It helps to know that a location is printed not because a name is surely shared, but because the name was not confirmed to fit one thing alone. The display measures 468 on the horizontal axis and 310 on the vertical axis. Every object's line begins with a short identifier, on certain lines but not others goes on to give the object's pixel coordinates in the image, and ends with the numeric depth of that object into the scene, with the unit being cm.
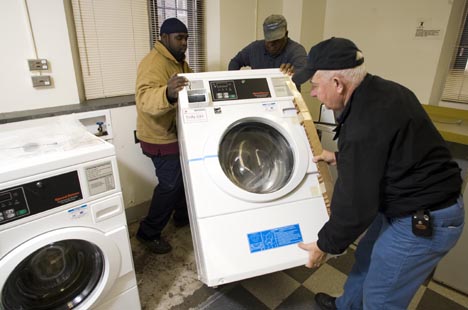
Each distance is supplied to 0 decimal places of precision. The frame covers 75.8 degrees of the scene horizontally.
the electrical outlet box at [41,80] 172
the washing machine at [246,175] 128
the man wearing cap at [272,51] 205
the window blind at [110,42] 197
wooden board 146
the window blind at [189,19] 231
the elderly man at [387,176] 96
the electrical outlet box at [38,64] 169
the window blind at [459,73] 262
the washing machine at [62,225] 103
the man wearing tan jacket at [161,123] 162
